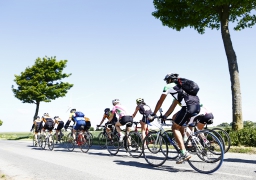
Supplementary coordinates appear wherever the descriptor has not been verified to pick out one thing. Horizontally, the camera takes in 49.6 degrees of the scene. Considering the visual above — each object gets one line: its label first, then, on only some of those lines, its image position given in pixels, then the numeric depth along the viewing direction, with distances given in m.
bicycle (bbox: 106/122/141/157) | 9.60
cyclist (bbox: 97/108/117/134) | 11.26
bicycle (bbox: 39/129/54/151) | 14.91
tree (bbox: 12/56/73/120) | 34.12
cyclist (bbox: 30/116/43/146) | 18.59
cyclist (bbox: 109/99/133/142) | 10.05
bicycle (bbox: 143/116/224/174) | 5.81
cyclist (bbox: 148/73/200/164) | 6.11
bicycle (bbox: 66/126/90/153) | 12.24
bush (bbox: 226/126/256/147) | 11.60
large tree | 13.45
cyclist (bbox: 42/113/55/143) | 16.20
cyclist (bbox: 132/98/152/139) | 9.94
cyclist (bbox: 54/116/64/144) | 15.63
